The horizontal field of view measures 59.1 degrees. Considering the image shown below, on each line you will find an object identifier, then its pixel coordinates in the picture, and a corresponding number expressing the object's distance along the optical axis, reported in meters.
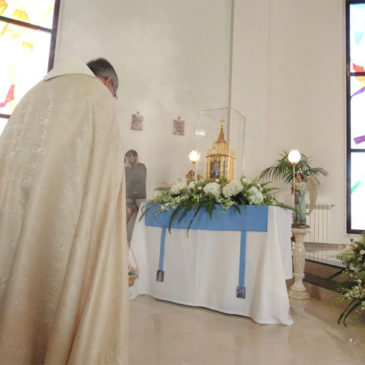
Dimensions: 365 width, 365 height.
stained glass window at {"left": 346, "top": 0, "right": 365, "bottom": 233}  7.43
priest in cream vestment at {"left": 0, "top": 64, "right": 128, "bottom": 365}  1.21
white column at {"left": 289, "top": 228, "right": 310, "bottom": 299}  3.86
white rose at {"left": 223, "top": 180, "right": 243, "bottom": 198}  2.92
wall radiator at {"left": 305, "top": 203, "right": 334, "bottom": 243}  7.17
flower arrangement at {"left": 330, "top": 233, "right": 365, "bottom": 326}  2.65
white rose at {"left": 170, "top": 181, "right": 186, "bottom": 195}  3.27
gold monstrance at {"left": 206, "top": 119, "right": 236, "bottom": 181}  4.39
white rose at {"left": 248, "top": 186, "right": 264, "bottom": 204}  2.89
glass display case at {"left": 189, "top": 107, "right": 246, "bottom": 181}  4.47
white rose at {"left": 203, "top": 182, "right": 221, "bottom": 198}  2.98
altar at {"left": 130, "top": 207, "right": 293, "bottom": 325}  2.67
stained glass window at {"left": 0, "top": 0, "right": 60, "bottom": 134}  6.75
